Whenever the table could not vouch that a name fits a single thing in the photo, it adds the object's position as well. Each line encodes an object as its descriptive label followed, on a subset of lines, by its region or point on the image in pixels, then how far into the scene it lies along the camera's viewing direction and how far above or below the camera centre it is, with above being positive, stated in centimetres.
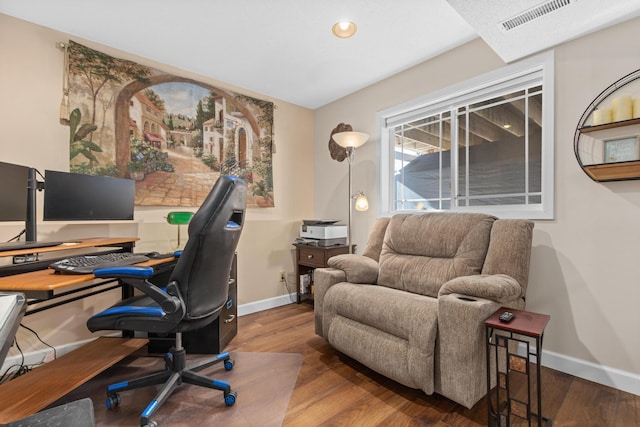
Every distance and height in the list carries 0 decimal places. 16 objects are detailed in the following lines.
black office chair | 140 -36
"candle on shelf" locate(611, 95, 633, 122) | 169 +61
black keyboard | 141 -25
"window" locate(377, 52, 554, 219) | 217 +60
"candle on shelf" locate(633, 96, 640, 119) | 167 +60
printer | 312 -19
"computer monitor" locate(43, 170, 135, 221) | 188 +13
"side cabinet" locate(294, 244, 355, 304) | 309 -48
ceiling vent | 161 +115
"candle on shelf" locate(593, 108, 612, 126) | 176 +59
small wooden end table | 130 -67
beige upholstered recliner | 151 -51
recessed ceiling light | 214 +138
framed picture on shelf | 169 +38
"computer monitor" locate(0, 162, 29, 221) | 166 +14
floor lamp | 298 +78
